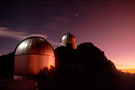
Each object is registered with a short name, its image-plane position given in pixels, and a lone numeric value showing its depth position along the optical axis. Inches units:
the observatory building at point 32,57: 767.7
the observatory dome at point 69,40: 1815.9
